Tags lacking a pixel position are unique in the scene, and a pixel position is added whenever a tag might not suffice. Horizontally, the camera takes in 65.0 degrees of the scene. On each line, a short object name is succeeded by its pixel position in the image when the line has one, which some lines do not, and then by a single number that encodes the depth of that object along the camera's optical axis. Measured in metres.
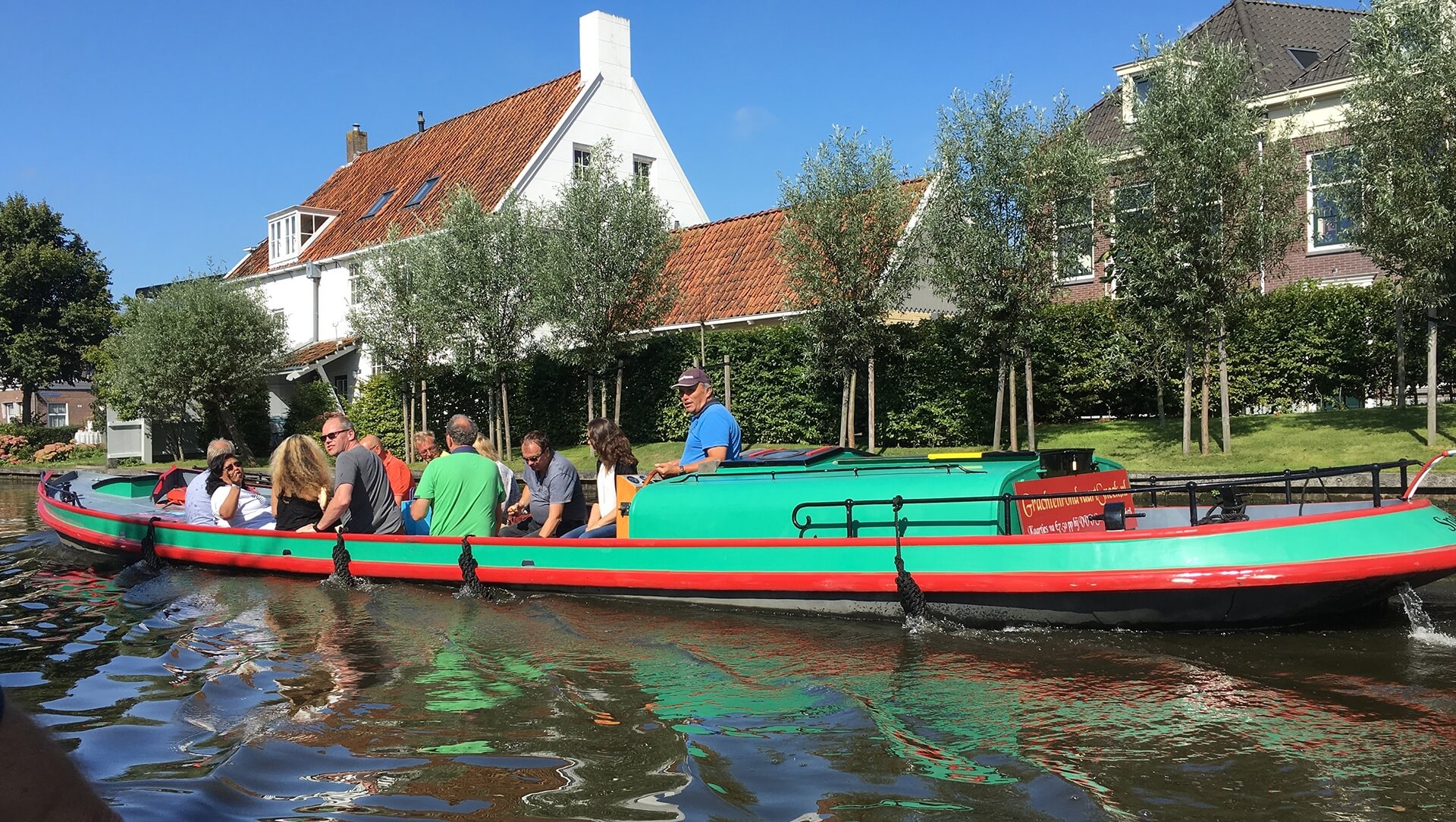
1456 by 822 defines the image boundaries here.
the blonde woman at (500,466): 12.56
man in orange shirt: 13.41
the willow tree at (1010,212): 18.86
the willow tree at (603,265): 24.30
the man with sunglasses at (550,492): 10.83
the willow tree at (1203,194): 17.80
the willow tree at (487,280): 26.05
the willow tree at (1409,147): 16.31
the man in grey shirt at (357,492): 11.20
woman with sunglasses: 12.37
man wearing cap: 10.23
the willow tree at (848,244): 20.61
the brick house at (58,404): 77.19
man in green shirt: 10.97
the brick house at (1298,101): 19.44
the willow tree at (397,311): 27.64
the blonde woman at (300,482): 11.33
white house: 34.81
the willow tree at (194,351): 33.09
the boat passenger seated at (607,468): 10.46
